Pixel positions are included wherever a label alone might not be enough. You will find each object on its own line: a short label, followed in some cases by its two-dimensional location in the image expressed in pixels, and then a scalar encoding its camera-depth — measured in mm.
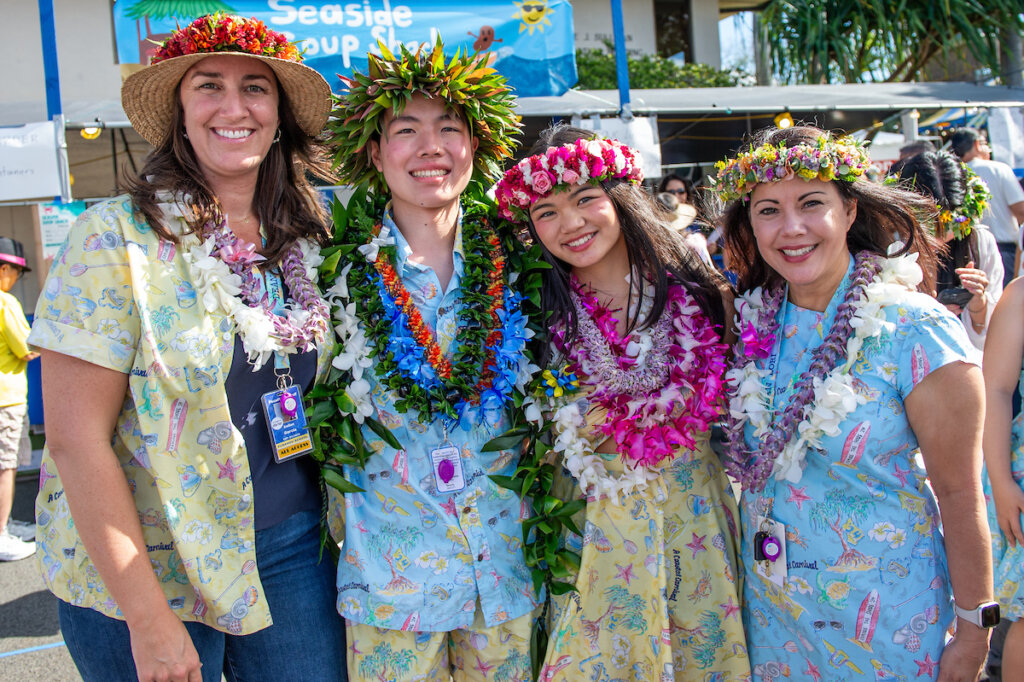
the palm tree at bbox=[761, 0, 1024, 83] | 13820
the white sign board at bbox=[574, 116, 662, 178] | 6271
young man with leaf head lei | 2145
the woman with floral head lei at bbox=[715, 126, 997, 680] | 1946
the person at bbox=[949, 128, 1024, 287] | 5344
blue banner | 5398
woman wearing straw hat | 1771
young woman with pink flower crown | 2307
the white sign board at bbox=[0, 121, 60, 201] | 5453
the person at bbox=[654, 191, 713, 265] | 2704
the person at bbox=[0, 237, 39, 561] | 4797
